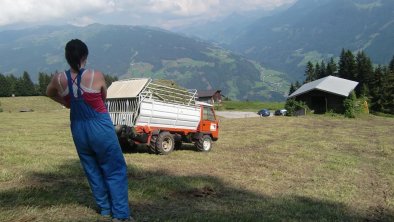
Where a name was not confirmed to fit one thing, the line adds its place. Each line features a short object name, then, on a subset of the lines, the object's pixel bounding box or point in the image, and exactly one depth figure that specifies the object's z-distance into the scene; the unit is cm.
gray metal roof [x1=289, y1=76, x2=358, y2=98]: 5703
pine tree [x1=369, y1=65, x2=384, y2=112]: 6895
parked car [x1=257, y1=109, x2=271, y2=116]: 8009
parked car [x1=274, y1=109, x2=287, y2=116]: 7766
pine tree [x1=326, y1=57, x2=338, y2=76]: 10094
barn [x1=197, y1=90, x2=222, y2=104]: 13462
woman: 617
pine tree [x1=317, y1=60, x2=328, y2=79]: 10644
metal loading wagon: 1731
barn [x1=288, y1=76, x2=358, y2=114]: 5725
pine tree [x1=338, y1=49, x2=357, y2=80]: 8672
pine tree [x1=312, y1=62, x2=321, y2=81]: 10844
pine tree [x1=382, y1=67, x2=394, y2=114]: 6762
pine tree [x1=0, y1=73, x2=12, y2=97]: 11719
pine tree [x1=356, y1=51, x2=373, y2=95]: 7978
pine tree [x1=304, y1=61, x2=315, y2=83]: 10745
